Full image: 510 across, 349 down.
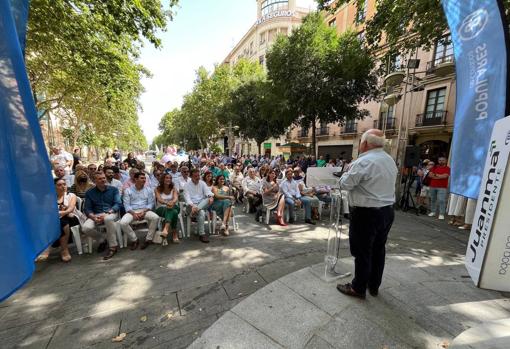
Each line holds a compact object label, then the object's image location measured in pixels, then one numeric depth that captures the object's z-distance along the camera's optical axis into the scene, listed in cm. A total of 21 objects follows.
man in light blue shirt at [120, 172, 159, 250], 428
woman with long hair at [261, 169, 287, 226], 591
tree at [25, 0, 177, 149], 531
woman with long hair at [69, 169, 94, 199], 512
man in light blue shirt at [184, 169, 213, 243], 484
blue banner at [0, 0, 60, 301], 123
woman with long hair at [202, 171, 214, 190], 547
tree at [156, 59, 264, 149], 2322
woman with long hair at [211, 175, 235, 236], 507
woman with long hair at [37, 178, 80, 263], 383
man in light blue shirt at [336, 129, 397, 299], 227
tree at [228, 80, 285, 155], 2070
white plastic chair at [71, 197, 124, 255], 401
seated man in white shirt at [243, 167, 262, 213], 679
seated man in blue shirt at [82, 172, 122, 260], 405
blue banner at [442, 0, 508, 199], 249
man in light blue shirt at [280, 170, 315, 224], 609
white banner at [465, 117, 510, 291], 165
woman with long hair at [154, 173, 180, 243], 459
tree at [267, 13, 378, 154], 1227
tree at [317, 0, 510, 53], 605
